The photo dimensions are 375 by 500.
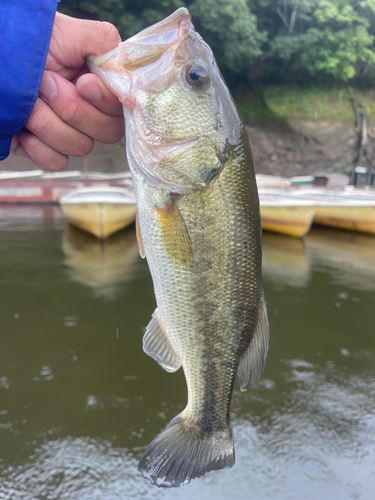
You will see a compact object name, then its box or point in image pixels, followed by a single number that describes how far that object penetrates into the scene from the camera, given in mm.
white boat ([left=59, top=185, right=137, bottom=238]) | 7102
